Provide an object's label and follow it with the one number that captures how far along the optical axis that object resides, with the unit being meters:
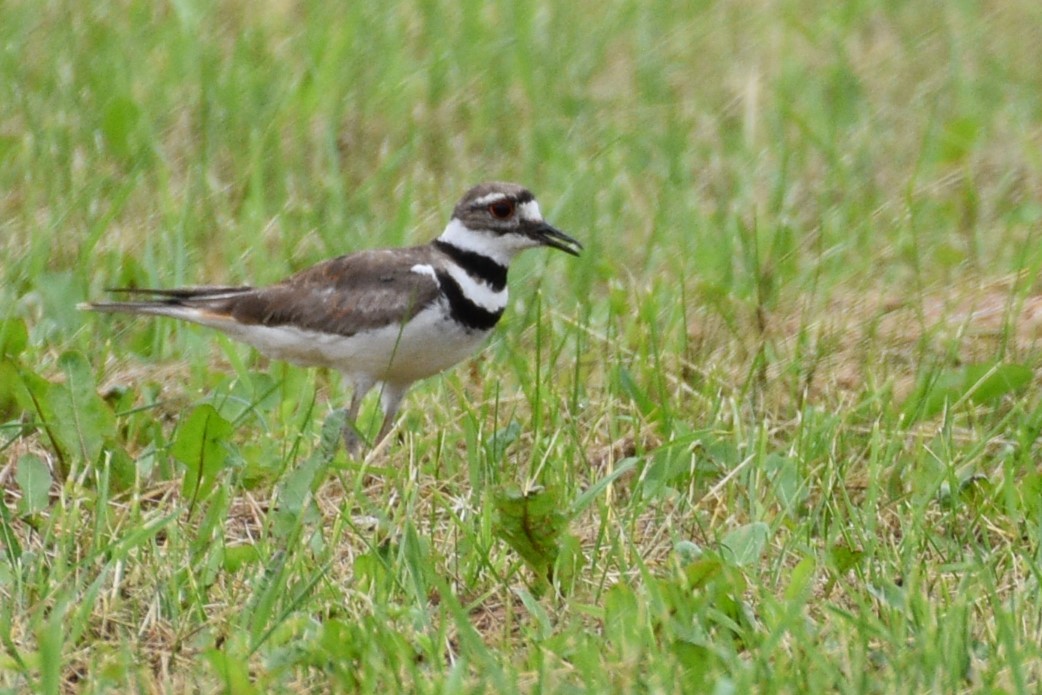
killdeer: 11.18
